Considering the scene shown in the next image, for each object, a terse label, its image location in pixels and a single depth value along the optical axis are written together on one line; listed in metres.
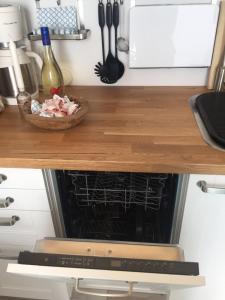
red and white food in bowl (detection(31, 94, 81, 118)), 0.88
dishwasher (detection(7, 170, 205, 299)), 0.59
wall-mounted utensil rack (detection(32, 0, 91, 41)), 1.08
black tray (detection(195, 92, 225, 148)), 0.81
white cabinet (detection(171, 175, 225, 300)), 0.79
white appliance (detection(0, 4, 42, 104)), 0.96
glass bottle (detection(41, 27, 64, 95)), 1.04
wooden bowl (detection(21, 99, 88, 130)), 0.85
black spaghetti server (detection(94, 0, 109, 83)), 1.05
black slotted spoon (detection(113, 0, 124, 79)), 1.04
